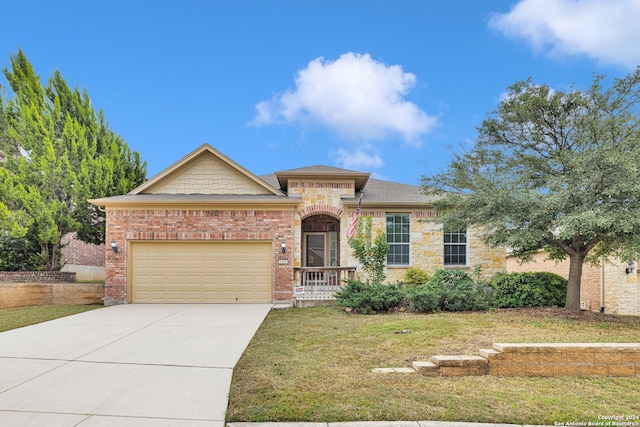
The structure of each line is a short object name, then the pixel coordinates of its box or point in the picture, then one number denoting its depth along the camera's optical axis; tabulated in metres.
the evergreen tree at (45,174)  14.38
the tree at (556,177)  9.21
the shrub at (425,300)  10.98
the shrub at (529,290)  12.15
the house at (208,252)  13.29
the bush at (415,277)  14.22
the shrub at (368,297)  11.16
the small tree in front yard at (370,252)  12.56
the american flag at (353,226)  13.02
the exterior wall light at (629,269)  15.20
